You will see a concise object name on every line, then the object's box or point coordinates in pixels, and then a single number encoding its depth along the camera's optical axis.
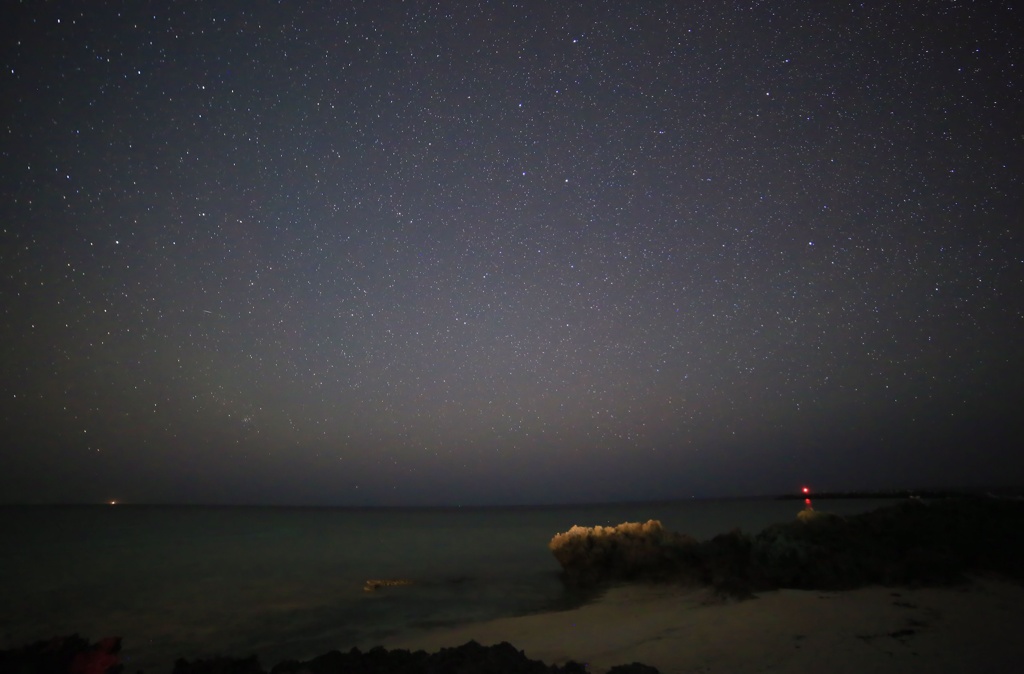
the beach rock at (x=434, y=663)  4.03
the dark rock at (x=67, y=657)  4.80
